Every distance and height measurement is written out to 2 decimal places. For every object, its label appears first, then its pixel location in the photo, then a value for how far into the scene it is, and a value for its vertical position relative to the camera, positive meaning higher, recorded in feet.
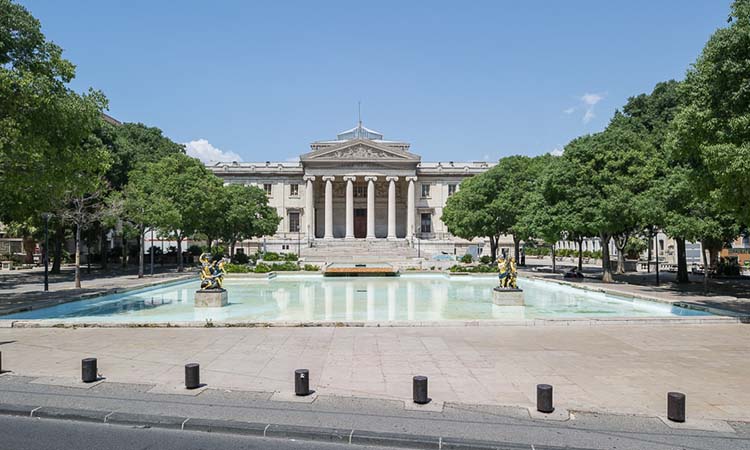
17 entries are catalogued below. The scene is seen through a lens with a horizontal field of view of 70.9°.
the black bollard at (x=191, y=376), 29.01 -7.35
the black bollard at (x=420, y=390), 26.13 -7.33
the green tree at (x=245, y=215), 166.30 +9.73
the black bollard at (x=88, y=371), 30.40 -7.36
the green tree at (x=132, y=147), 143.69 +29.86
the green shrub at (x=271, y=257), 171.12 -4.54
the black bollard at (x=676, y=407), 23.57 -7.42
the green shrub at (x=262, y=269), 128.30 -6.33
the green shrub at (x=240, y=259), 174.29 -5.27
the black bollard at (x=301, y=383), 27.71 -7.38
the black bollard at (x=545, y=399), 24.81 -7.40
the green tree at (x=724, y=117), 54.70 +14.39
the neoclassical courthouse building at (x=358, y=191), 241.35 +25.45
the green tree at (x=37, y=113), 57.52 +14.94
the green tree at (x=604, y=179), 95.04 +11.98
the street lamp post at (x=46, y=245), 82.83 -0.22
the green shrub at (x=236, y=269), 126.31 -6.22
